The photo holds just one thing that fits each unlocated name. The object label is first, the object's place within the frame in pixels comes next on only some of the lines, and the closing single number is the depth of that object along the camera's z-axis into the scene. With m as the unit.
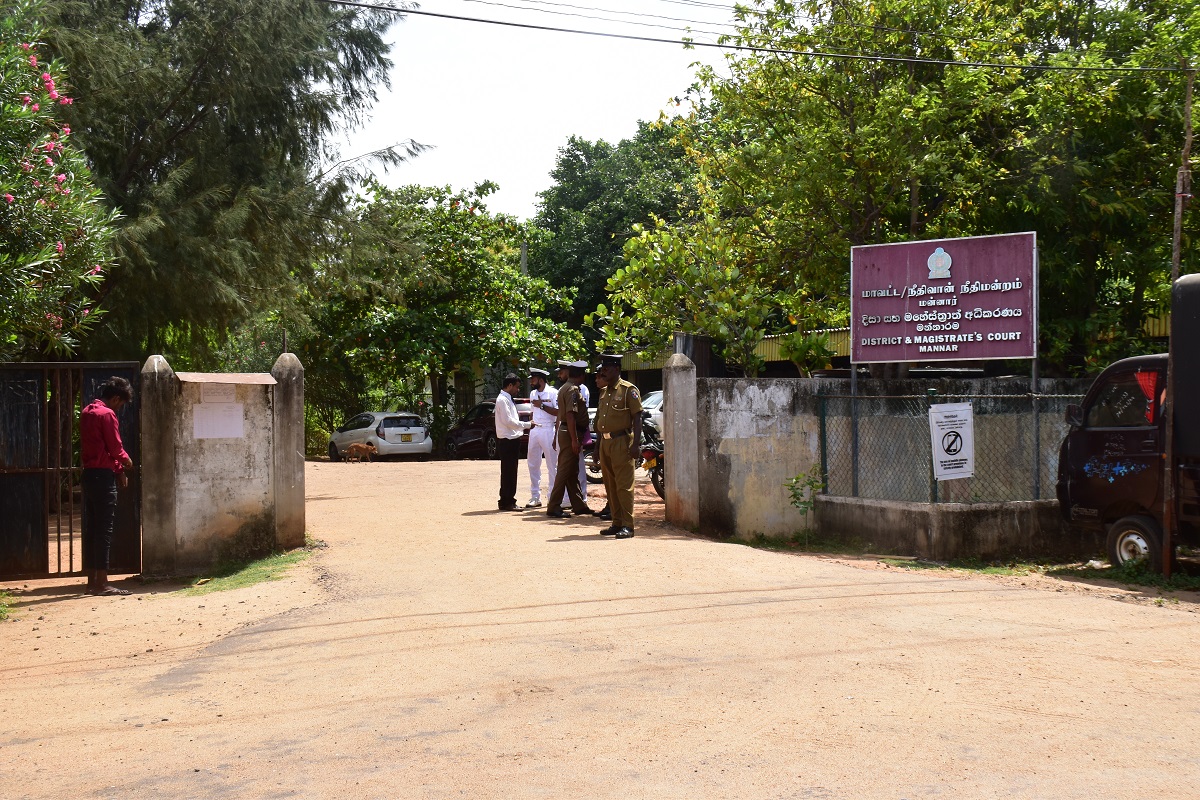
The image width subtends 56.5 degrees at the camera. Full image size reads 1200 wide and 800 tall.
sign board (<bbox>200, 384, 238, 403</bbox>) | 10.20
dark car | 27.83
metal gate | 9.68
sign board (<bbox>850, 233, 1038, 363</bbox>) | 11.65
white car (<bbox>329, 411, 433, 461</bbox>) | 27.81
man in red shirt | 9.34
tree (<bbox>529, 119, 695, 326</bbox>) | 36.69
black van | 9.49
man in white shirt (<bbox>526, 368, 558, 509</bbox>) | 13.46
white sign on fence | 11.16
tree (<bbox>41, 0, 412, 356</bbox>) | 14.39
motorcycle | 15.39
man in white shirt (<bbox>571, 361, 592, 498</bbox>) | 12.96
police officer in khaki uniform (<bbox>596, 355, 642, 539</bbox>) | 11.57
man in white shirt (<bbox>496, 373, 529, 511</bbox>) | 13.58
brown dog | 27.72
